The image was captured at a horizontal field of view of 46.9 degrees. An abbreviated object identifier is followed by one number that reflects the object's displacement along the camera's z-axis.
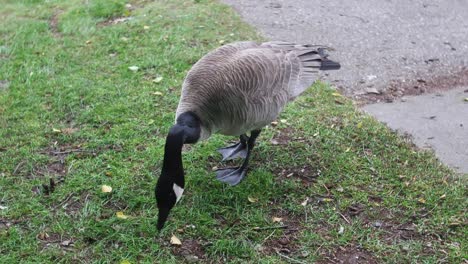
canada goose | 3.63
